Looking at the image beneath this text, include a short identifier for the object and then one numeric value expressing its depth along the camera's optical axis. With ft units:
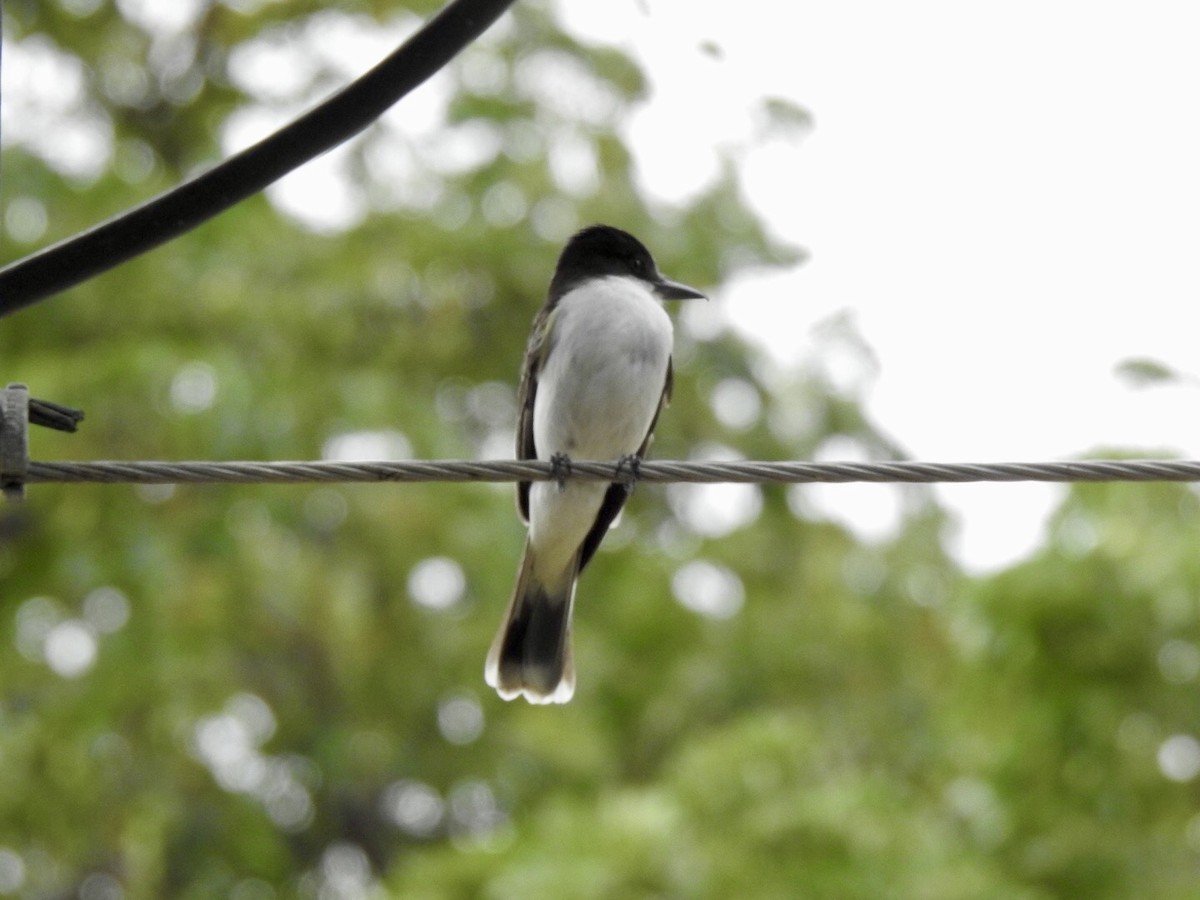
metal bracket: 18.60
